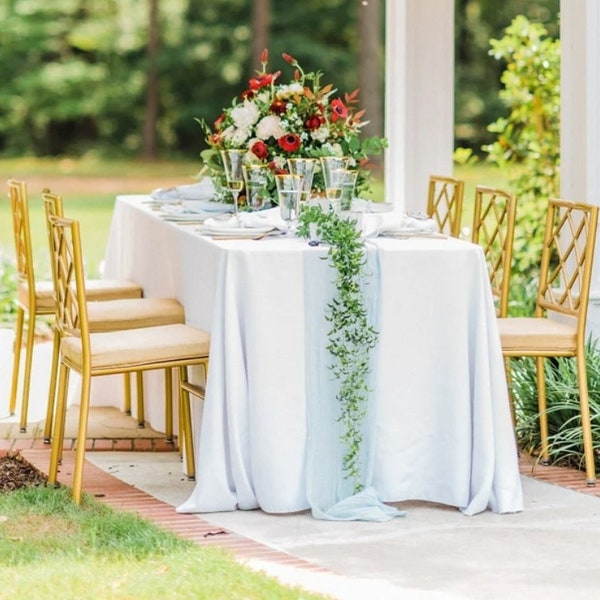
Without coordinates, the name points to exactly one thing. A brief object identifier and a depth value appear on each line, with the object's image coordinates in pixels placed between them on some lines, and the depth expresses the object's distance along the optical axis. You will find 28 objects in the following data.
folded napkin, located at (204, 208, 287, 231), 7.90
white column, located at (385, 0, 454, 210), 11.65
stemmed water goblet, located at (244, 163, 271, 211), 8.54
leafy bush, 12.85
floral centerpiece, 8.70
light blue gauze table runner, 7.32
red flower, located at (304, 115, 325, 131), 8.75
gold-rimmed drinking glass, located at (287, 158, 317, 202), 7.97
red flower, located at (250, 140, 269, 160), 8.66
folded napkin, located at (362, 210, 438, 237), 7.67
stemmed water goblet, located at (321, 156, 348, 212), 7.94
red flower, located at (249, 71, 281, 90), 8.91
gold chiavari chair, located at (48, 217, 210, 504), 7.49
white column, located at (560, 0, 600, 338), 9.10
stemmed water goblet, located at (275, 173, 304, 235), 7.86
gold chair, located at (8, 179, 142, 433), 9.67
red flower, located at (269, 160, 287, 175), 8.62
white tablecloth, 7.29
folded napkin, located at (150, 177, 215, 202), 9.76
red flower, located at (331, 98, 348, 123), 8.82
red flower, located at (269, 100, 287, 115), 8.79
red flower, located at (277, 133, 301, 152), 8.65
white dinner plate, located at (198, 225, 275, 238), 7.77
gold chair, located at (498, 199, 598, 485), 8.03
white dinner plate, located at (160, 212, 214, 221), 8.90
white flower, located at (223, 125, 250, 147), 8.79
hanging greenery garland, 7.24
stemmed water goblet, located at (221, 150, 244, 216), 8.64
